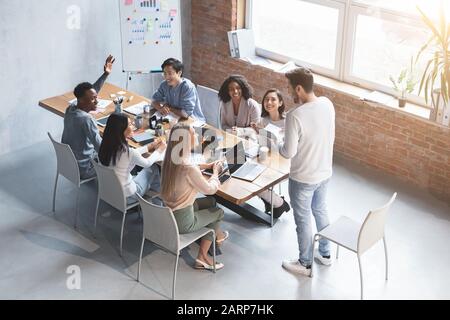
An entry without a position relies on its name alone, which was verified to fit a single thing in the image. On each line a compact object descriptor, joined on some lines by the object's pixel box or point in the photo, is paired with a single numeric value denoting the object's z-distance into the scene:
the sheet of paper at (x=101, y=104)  6.42
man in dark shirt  5.79
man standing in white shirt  4.77
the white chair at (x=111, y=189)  5.34
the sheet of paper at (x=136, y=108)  6.43
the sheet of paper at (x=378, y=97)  6.71
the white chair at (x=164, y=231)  4.79
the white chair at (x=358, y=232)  4.72
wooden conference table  5.16
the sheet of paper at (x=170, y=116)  6.35
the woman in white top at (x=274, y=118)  5.91
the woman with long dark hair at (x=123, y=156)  5.27
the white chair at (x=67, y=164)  5.68
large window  6.52
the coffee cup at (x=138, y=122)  6.16
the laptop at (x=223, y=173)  5.32
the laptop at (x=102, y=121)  6.17
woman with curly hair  6.17
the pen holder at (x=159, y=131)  6.02
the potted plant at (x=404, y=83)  6.51
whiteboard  7.23
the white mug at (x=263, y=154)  5.55
